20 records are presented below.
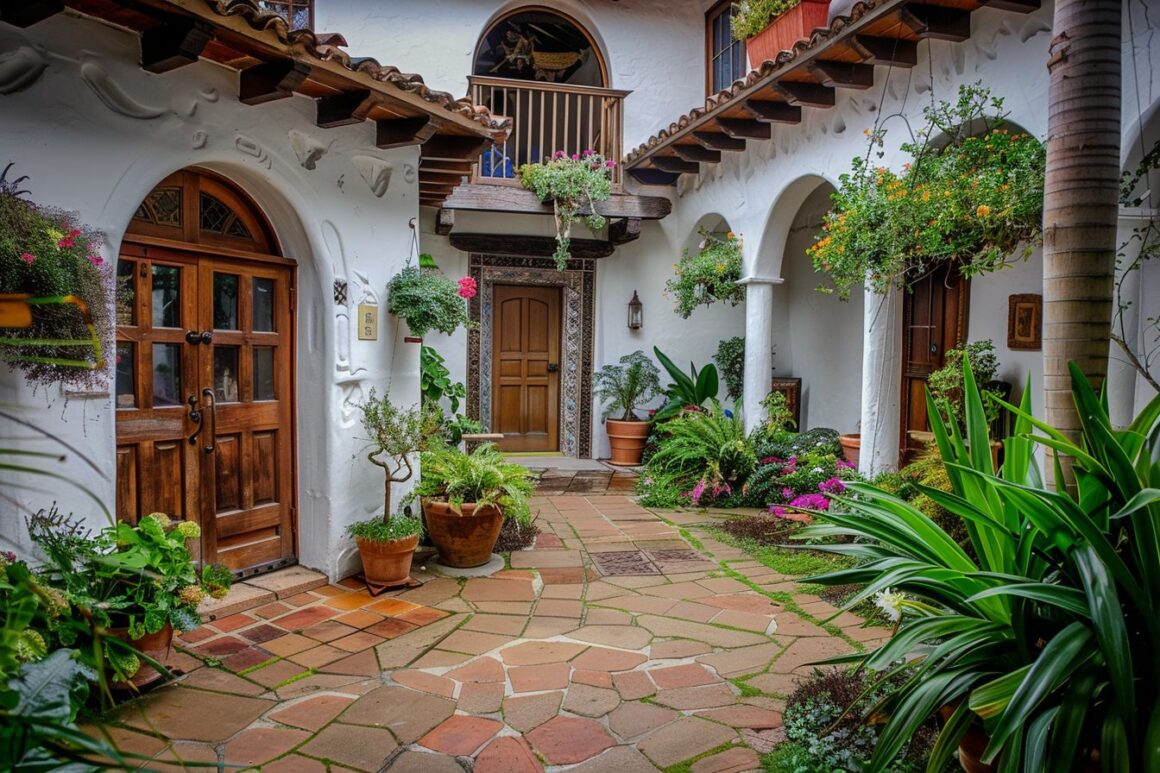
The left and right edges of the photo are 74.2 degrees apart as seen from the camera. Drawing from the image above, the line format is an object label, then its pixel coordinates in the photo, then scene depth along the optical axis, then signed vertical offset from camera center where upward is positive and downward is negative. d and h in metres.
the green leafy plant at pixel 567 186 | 7.97 +1.85
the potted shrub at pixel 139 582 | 2.90 -0.88
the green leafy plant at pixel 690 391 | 8.42 -0.29
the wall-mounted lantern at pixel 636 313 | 9.10 +0.61
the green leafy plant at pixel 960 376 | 5.23 -0.06
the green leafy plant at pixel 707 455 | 6.83 -0.83
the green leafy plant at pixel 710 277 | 7.52 +0.89
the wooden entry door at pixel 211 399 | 3.74 -0.20
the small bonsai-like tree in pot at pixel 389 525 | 4.31 -0.93
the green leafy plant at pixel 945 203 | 3.80 +0.88
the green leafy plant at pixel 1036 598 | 1.74 -0.60
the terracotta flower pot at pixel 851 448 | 6.62 -0.71
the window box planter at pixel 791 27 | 6.31 +2.89
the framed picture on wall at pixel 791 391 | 8.92 -0.30
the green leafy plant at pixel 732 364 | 8.91 +0.01
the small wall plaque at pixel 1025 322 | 5.70 +0.34
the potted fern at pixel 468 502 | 4.69 -0.86
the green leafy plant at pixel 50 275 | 2.74 +0.31
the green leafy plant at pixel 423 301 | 4.64 +0.38
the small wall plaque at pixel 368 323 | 4.56 +0.24
